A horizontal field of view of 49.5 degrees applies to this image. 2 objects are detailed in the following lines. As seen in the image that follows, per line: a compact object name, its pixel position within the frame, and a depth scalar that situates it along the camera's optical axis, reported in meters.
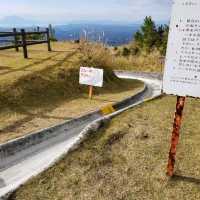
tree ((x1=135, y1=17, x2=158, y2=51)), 23.97
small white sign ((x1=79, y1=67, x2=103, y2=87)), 7.96
